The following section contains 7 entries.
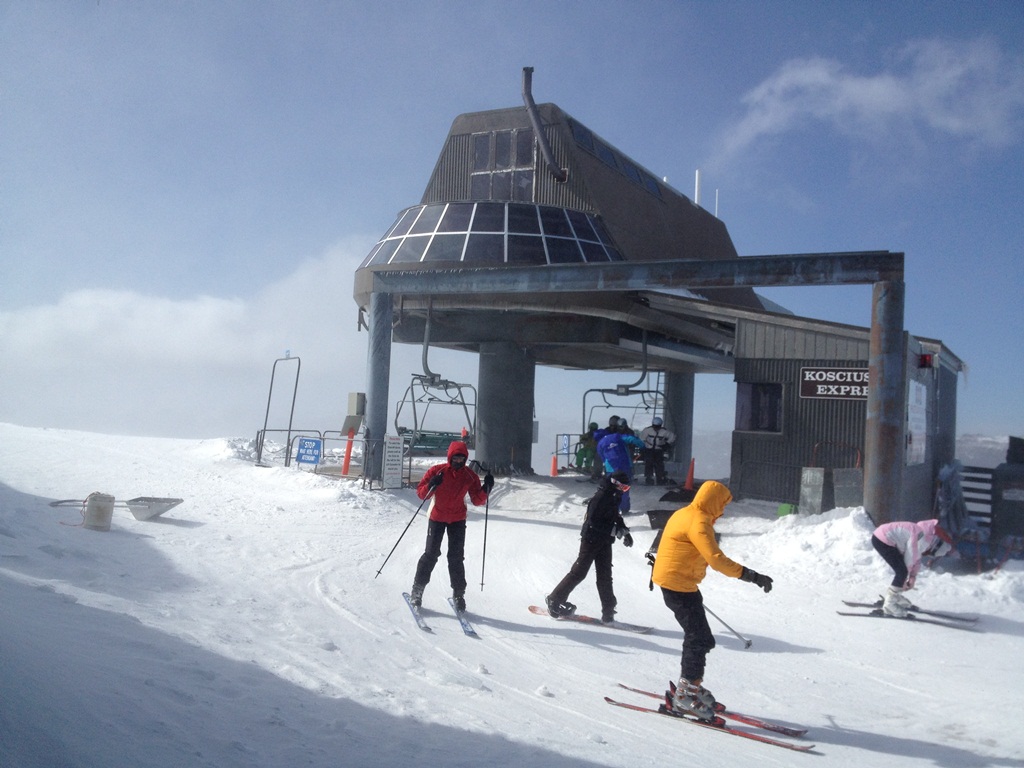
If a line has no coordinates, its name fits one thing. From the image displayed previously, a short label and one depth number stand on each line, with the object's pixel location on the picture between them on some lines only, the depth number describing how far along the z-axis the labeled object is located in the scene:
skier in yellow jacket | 5.30
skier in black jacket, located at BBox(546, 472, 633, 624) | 8.02
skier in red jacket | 7.80
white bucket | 9.41
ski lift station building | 13.51
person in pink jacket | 8.52
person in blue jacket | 10.52
